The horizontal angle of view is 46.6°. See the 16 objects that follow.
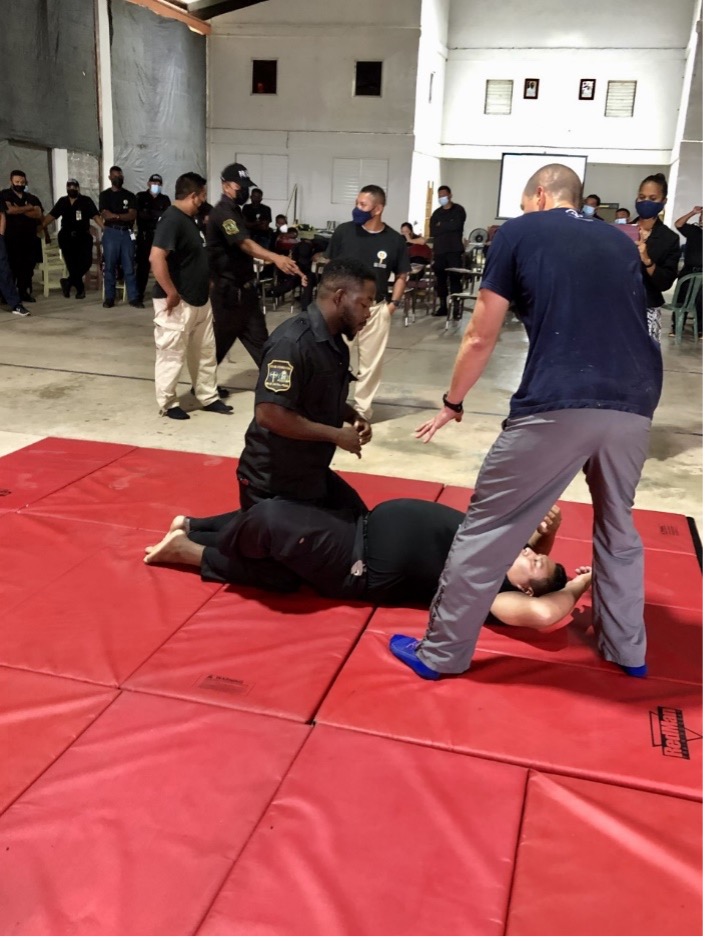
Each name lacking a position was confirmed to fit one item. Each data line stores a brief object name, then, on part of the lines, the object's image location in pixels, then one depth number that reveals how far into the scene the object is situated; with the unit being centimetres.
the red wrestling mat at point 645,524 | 373
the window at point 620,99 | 1712
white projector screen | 1786
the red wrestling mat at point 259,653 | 242
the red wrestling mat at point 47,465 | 398
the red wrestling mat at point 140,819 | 169
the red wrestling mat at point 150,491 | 375
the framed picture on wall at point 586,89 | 1719
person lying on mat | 284
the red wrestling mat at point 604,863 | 172
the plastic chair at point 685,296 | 966
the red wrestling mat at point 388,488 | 413
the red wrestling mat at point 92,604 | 259
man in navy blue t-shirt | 229
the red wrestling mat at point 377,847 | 170
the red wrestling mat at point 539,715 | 220
